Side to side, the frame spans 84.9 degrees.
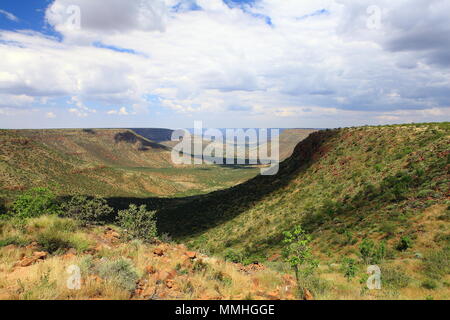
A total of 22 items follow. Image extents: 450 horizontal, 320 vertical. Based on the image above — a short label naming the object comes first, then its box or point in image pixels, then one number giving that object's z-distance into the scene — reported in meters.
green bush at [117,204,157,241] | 14.60
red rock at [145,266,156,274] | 7.30
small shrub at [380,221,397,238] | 15.05
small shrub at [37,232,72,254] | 8.73
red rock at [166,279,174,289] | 6.60
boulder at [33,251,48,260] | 7.65
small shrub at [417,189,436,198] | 16.91
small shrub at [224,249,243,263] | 15.07
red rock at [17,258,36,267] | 7.02
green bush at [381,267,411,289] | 8.75
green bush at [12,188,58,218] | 18.09
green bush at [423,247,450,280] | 9.72
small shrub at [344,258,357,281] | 9.59
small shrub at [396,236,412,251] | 13.14
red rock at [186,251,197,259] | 9.11
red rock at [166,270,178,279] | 7.05
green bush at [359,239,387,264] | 12.48
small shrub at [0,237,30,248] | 8.62
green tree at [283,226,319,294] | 8.57
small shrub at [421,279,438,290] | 8.56
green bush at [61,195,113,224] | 15.43
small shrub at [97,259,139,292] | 6.07
